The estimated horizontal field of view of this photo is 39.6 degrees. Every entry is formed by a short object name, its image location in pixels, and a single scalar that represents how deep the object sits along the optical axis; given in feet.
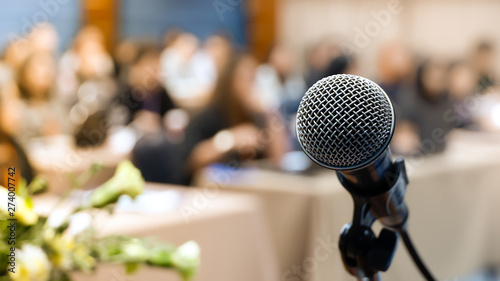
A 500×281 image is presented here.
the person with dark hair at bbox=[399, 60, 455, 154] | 12.27
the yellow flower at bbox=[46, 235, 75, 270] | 2.63
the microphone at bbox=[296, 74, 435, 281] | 1.95
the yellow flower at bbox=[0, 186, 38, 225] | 2.54
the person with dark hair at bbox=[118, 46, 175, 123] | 13.56
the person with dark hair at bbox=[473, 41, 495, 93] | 18.76
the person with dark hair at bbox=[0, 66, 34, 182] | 7.28
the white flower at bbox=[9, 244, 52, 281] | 2.43
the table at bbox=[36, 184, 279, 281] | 6.12
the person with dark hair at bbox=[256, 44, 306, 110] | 19.20
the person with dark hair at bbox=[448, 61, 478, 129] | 14.42
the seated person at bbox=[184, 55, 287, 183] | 10.36
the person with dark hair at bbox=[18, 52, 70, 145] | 11.99
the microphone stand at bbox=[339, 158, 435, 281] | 2.21
